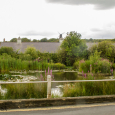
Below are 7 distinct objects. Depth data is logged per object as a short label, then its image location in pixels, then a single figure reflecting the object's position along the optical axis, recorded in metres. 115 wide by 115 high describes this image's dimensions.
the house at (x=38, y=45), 51.09
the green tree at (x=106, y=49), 34.52
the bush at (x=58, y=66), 28.22
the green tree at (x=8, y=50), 31.61
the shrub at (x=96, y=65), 17.94
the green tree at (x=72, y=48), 35.22
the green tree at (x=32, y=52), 34.30
